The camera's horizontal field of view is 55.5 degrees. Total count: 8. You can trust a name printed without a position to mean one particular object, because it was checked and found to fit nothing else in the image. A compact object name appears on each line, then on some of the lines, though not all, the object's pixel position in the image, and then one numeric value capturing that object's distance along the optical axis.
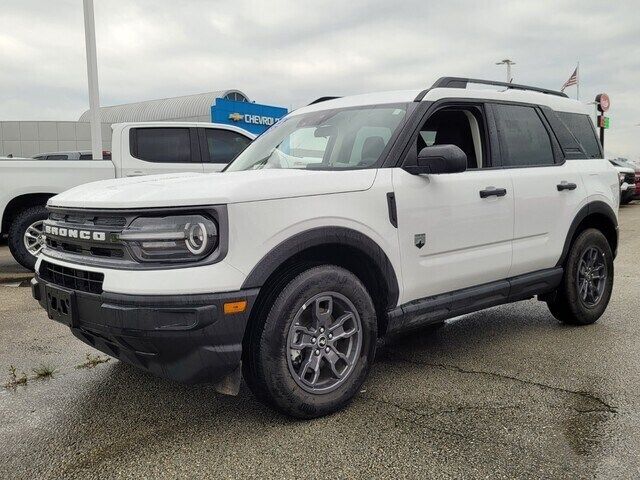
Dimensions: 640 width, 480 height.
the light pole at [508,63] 37.62
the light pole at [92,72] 13.68
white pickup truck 7.64
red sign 19.79
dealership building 28.67
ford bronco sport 2.79
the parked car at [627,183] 18.42
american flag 26.38
